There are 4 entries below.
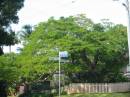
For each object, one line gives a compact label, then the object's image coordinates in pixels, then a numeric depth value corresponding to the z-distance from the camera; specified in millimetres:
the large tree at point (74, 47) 24529
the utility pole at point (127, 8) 14265
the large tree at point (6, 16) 26772
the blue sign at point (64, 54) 22086
